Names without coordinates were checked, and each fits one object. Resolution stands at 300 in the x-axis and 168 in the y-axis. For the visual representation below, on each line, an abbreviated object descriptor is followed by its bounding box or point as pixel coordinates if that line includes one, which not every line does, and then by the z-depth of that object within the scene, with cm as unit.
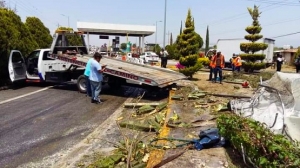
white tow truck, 1162
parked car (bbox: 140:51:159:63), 3600
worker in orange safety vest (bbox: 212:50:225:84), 1429
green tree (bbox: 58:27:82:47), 1392
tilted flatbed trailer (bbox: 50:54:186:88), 1002
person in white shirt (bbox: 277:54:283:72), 2444
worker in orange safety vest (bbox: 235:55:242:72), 2244
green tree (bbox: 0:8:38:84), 1397
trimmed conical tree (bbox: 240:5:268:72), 2447
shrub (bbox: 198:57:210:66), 2614
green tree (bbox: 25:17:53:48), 2153
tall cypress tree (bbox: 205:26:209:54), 7211
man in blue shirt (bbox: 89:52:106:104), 975
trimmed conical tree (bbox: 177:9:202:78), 1598
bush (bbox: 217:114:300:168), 328
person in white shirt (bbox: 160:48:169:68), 2377
